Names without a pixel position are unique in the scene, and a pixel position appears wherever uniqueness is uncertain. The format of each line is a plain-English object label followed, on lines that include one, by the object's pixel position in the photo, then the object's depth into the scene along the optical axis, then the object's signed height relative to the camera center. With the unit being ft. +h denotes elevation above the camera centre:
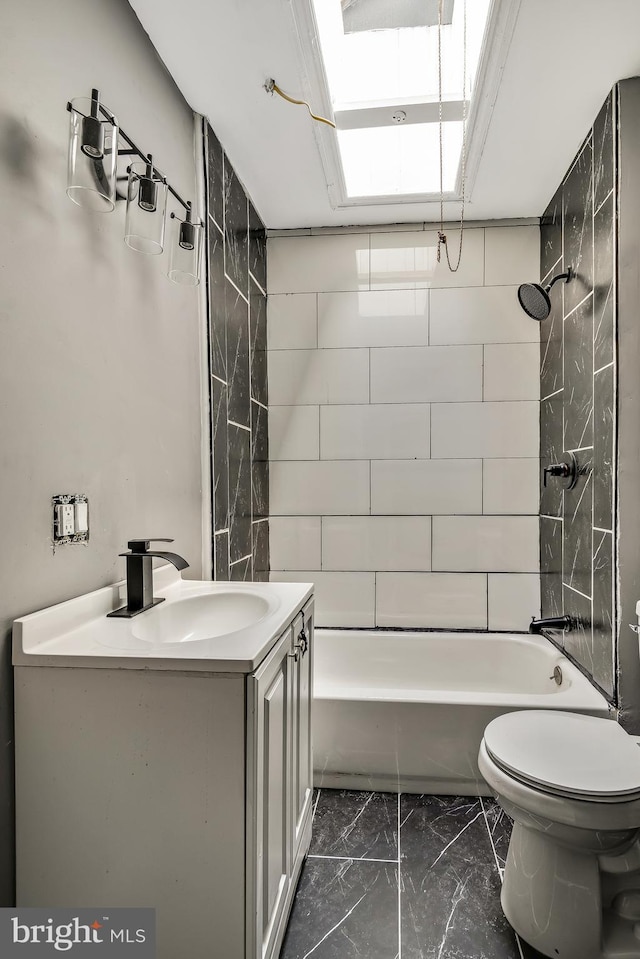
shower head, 7.63 +2.28
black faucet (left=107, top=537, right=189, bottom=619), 4.68 -0.90
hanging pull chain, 5.78 +4.22
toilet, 4.35 -3.01
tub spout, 8.05 -2.23
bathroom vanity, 3.34 -1.88
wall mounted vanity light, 3.86 +2.17
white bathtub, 6.86 -3.23
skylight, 5.77 +4.50
